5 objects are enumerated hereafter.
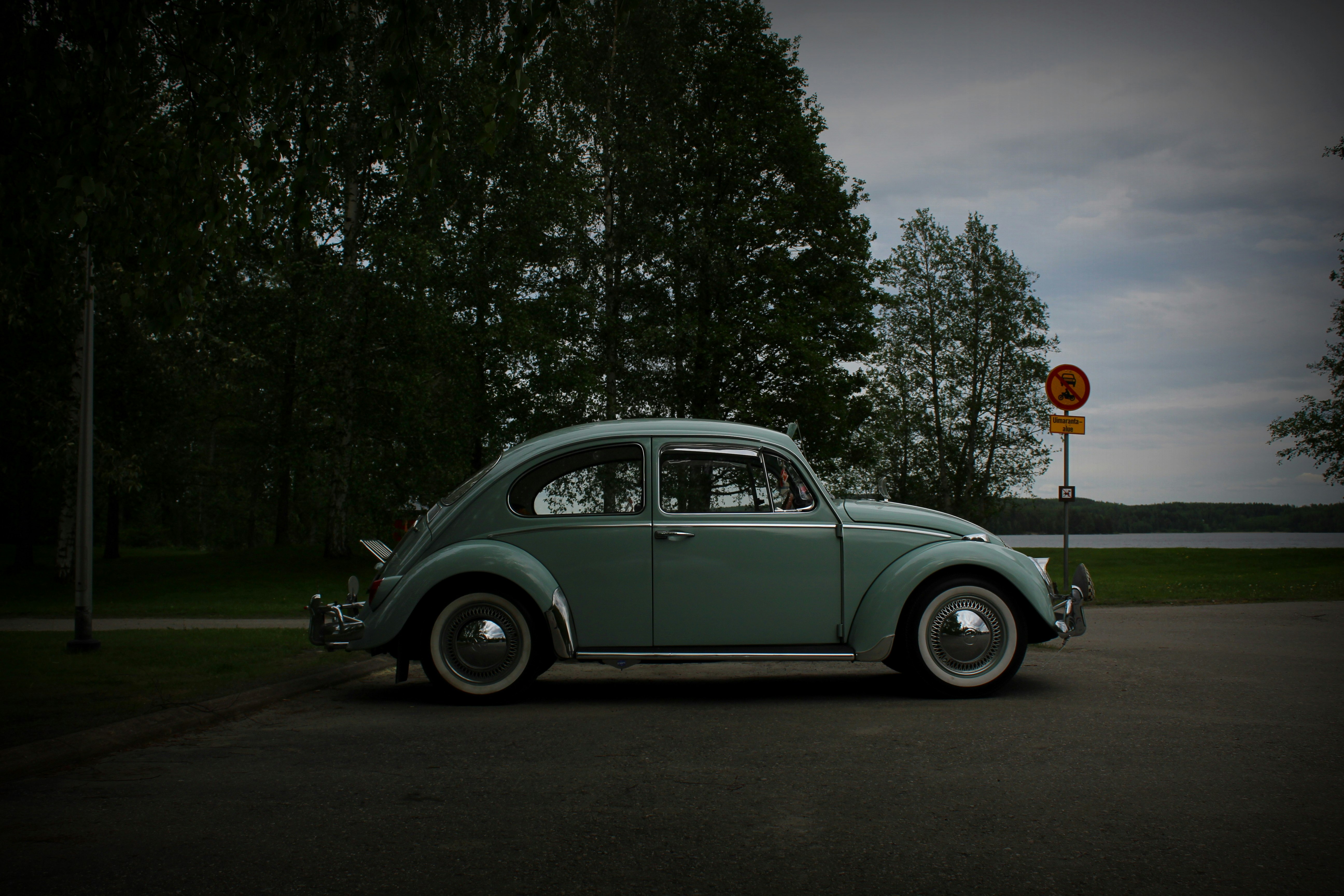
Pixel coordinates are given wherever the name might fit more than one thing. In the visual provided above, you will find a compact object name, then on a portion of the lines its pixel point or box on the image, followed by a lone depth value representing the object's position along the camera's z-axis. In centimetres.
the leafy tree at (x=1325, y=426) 2939
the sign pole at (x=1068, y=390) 1295
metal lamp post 911
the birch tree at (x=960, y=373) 3991
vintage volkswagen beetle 666
